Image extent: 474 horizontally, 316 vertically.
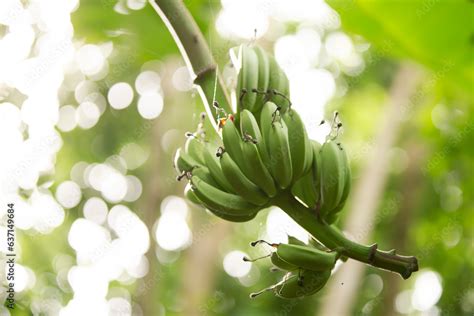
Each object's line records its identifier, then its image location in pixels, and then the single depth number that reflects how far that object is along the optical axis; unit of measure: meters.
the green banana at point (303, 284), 2.49
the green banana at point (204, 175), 2.57
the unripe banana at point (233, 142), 2.50
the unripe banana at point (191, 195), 2.56
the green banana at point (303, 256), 2.45
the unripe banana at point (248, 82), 2.54
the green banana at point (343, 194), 2.54
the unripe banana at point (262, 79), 2.57
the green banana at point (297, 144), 2.52
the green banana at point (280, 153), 2.49
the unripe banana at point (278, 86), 2.57
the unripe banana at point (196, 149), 2.61
